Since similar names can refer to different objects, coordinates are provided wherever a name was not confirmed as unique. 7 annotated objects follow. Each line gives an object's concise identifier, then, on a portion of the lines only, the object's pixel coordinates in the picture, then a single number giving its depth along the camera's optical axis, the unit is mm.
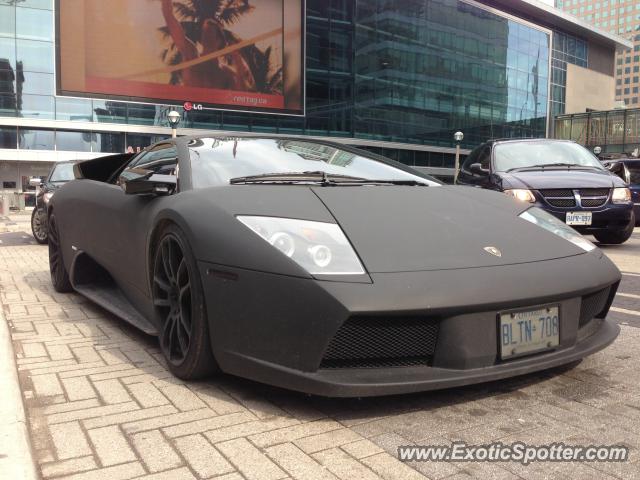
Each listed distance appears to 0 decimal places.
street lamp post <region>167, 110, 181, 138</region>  19408
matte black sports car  2035
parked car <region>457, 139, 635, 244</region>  7129
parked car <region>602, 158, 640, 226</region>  11289
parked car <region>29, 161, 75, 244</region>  9281
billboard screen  36812
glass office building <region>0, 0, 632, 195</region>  34906
